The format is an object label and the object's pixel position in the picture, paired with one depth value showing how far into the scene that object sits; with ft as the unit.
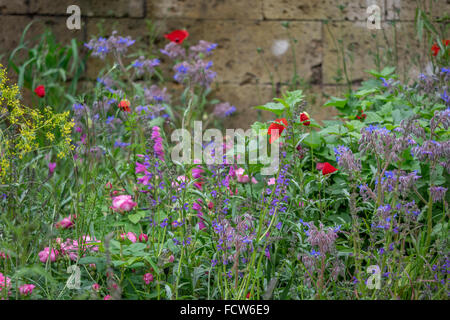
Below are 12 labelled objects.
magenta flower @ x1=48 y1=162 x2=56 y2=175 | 9.24
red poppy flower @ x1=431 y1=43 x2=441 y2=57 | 10.11
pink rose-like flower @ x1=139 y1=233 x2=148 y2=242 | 8.35
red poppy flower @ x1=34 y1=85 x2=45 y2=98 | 9.94
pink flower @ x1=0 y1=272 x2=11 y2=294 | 6.57
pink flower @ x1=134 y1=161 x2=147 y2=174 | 8.81
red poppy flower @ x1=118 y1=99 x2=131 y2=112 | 9.03
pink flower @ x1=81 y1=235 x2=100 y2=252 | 7.40
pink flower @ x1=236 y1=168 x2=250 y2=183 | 8.92
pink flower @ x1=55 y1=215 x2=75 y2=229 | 8.76
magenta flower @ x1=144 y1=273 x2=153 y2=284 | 7.21
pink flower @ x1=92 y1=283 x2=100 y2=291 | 6.82
